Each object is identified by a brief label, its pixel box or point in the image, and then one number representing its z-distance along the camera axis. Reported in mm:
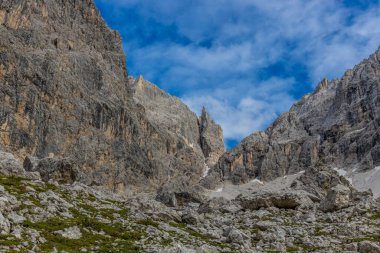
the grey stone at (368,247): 38781
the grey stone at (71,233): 34906
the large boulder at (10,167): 64500
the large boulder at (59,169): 88062
